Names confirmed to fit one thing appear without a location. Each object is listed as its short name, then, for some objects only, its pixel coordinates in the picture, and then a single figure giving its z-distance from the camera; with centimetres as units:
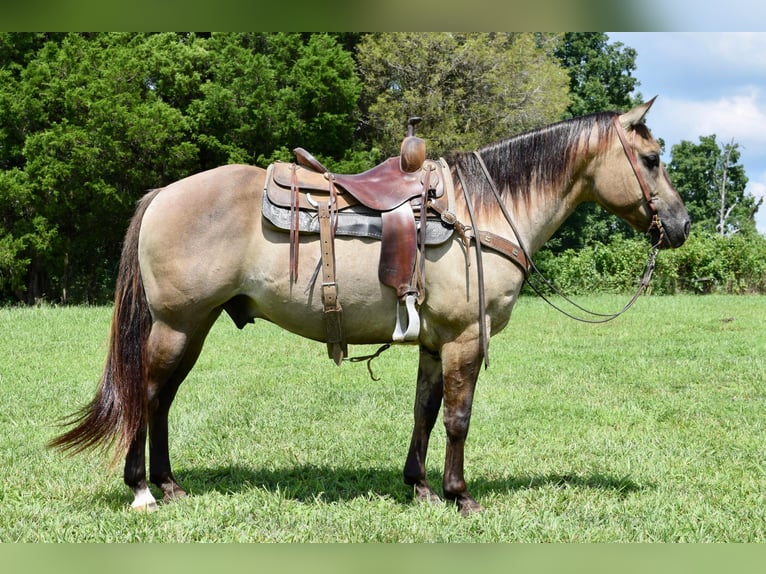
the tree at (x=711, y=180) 3847
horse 361
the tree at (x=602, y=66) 3134
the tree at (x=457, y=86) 1853
